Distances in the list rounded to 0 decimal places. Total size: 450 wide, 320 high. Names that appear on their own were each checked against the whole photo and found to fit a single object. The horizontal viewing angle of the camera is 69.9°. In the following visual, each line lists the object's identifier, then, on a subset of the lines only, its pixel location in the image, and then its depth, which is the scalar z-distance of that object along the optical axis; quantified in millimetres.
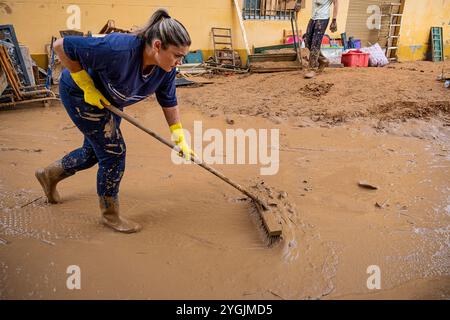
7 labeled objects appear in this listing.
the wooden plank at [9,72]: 4341
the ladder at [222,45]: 7660
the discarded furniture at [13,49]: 4645
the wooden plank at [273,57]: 6543
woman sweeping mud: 1622
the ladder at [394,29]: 9797
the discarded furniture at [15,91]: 4383
